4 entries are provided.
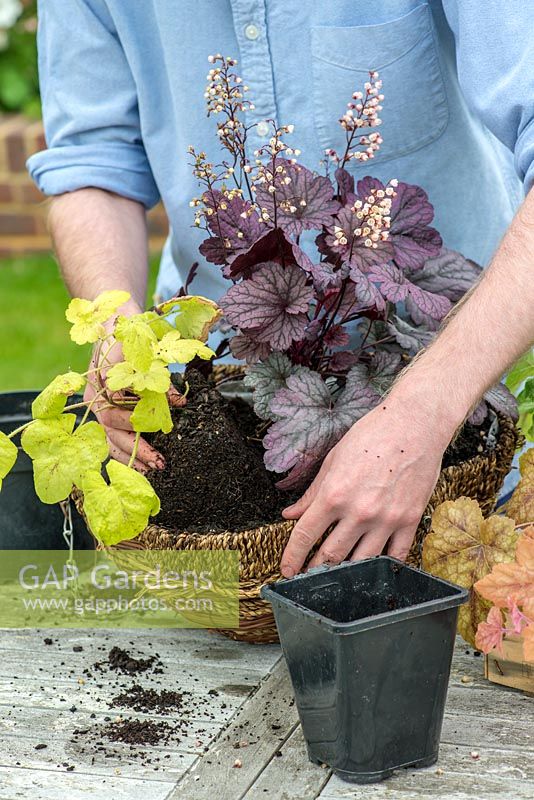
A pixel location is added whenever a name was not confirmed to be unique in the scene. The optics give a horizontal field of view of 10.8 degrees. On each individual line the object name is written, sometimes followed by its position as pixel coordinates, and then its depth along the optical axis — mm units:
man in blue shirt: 2359
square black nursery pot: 2257
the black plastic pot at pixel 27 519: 2616
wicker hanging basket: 2387
